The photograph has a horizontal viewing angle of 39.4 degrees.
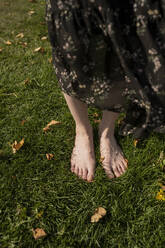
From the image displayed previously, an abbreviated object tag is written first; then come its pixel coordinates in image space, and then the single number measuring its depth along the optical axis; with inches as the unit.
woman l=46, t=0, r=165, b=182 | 36.3
